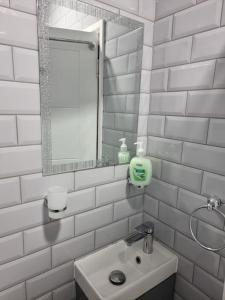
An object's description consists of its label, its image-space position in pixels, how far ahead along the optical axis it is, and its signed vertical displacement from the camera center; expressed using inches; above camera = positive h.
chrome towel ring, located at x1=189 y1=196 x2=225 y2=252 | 33.5 -14.1
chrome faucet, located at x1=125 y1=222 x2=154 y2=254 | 40.2 -23.4
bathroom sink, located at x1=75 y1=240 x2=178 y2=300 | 34.8 -28.8
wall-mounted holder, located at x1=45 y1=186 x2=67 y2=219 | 32.9 -14.4
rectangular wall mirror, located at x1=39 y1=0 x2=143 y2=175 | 32.9 +4.3
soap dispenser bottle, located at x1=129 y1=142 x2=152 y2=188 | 41.5 -11.4
